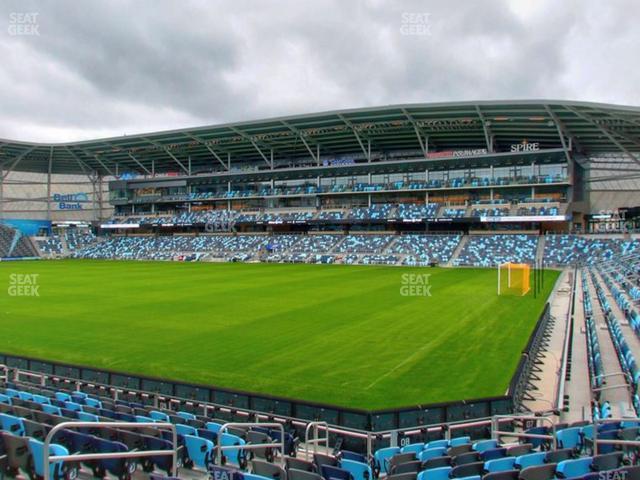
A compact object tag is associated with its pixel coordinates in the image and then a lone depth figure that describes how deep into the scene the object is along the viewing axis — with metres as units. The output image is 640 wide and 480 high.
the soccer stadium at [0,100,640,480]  8.53
